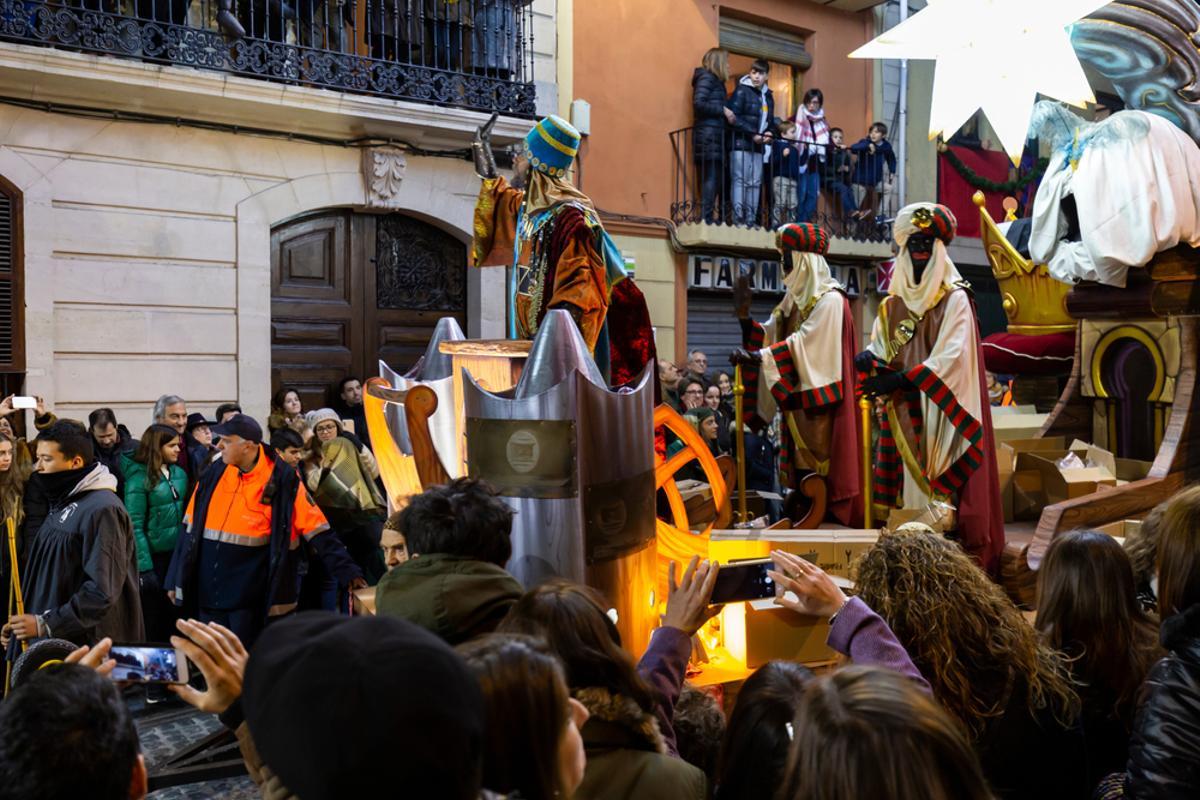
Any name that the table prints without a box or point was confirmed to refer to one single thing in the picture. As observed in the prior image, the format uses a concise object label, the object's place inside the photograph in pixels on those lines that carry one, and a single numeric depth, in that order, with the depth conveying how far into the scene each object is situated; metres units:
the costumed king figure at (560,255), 3.67
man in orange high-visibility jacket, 4.84
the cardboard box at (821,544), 4.45
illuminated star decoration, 5.32
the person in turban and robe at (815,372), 5.93
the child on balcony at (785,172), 13.02
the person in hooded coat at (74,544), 4.05
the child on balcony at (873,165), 13.61
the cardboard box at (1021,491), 6.34
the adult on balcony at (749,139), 12.49
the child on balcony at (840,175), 13.45
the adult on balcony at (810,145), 13.20
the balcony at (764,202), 12.38
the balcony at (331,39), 8.01
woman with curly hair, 2.31
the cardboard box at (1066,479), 5.96
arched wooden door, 9.57
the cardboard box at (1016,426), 7.12
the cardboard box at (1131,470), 6.55
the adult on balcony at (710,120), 12.27
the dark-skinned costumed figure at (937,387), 5.29
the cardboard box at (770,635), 3.31
